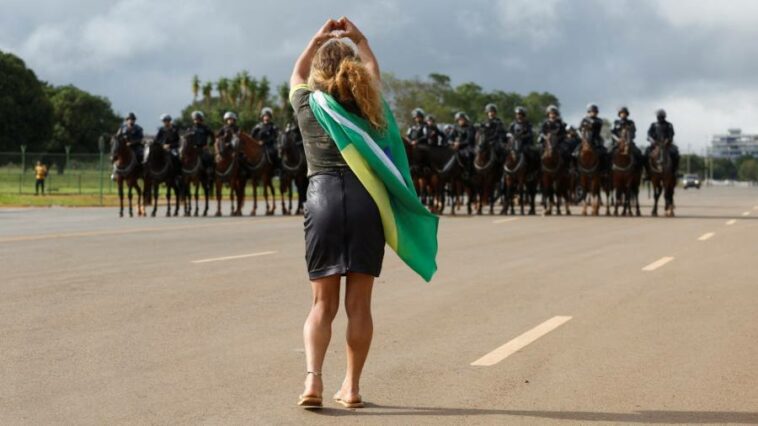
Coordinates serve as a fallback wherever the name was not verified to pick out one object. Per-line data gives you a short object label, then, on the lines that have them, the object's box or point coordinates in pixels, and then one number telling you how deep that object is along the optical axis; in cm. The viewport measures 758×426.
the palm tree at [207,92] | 11911
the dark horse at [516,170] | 3594
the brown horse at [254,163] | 3506
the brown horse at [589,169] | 3488
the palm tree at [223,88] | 11612
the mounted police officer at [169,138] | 3472
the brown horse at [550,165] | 3550
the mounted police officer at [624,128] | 3438
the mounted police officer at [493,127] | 3578
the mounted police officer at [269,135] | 3566
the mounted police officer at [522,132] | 3612
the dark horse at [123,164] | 3312
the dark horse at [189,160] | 3469
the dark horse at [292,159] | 3462
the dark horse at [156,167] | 3409
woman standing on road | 702
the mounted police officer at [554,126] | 3566
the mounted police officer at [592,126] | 3481
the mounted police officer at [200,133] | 3481
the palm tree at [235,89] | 11562
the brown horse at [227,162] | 3481
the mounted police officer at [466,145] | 3628
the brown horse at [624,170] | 3444
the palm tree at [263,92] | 11506
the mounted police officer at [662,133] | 3381
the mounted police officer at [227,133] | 3475
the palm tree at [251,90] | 11512
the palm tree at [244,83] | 11469
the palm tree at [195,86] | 12131
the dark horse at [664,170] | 3381
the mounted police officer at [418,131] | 3594
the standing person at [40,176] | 5125
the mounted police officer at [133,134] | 3353
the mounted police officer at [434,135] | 3600
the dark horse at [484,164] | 3559
